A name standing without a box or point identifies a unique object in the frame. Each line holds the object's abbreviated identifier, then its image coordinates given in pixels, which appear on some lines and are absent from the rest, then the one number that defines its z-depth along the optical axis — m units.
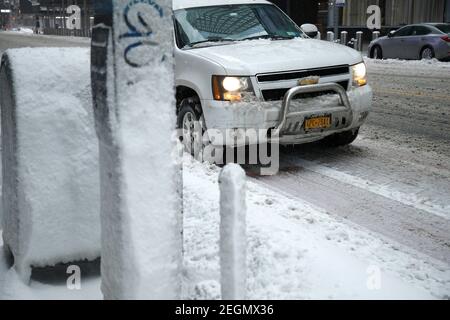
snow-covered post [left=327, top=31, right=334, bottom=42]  24.63
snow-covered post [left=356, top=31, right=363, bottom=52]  24.20
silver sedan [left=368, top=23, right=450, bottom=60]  18.86
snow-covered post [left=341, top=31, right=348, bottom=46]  25.08
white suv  5.56
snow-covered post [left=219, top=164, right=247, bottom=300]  2.37
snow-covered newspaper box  3.16
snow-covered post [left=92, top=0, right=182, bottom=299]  2.46
